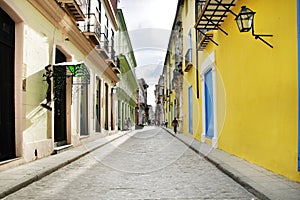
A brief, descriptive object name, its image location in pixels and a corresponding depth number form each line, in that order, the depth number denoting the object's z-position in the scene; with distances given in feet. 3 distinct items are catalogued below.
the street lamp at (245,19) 20.30
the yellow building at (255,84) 17.24
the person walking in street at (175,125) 73.05
